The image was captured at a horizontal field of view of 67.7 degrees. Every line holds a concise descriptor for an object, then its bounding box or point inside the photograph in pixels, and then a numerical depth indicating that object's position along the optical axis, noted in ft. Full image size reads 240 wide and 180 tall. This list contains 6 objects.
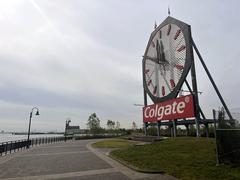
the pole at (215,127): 26.48
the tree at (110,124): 231.60
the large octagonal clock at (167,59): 83.49
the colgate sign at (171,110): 76.09
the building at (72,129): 204.12
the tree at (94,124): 180.79
